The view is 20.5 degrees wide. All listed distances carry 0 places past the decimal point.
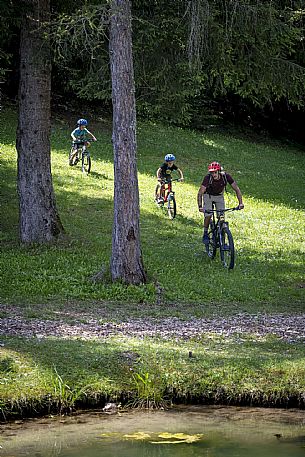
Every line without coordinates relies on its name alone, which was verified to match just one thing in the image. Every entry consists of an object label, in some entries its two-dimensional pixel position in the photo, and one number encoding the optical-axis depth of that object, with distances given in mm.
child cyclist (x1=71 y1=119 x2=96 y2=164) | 27828
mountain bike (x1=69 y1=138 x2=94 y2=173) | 27419
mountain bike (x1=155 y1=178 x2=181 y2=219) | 22656
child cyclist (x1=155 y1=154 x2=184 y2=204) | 22033
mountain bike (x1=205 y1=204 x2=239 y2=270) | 16703
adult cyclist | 16344
